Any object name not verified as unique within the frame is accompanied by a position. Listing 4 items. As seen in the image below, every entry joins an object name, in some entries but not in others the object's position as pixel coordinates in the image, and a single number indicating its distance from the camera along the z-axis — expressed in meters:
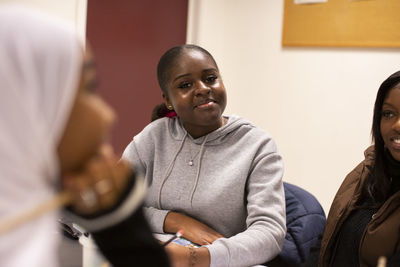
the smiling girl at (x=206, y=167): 1.46
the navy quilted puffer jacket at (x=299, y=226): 1.57
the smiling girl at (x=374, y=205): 1.54
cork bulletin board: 2.83
